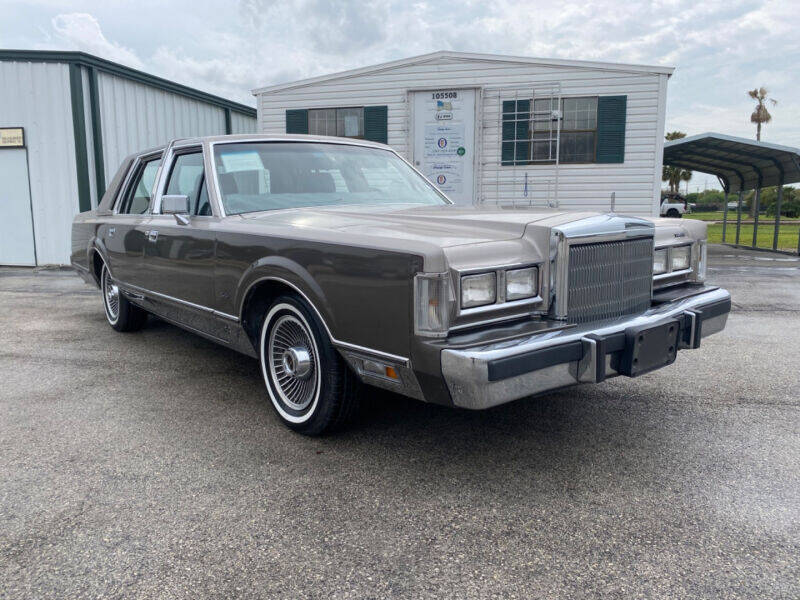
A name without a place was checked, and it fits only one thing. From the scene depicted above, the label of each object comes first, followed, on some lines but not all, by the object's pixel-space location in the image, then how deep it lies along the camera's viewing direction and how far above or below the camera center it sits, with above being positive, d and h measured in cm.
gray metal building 1092 +91
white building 1152 +135
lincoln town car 257 -39
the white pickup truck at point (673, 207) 2978 -45
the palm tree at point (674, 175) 5621 +195
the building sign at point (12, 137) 1109 +100
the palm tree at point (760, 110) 6247 +833
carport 1320 +91
